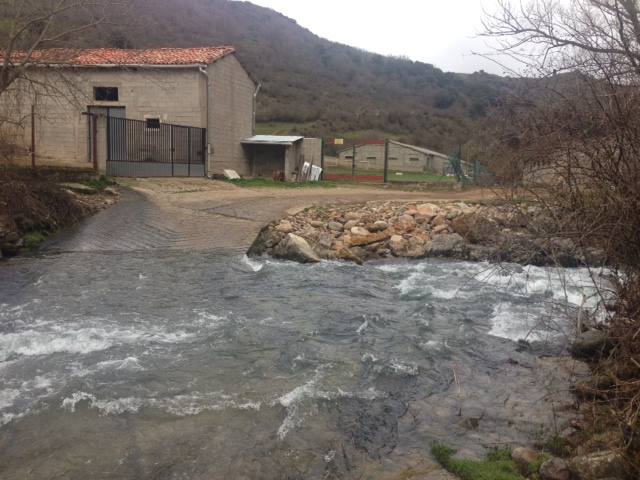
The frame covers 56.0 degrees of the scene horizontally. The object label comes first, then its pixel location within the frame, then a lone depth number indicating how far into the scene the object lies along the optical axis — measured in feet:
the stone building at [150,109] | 70.59
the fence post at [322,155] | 98.56
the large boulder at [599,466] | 13.84
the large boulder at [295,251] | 42.19
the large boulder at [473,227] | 44.47
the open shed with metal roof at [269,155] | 91.86
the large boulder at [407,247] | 46.16
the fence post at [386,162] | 87.47
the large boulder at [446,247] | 46.65
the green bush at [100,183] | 54.65
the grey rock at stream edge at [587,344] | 23.13
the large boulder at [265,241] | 43.50
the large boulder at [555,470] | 14.52
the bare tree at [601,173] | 16.25
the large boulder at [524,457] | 15.65
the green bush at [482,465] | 15.07
